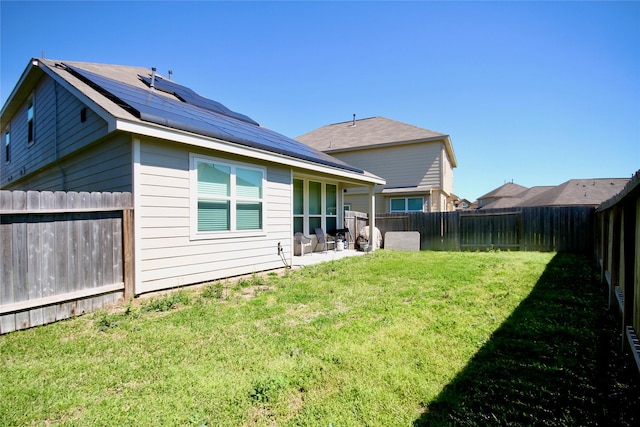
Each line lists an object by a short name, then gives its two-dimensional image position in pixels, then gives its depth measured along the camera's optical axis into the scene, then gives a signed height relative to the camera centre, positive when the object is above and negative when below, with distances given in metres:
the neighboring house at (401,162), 16.48 +3.09
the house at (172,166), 5.06 +1.10
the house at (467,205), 48.83 +1.26
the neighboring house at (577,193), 21.95 +1.59
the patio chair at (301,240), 9.34 -0.92
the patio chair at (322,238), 10.38 -0.98
